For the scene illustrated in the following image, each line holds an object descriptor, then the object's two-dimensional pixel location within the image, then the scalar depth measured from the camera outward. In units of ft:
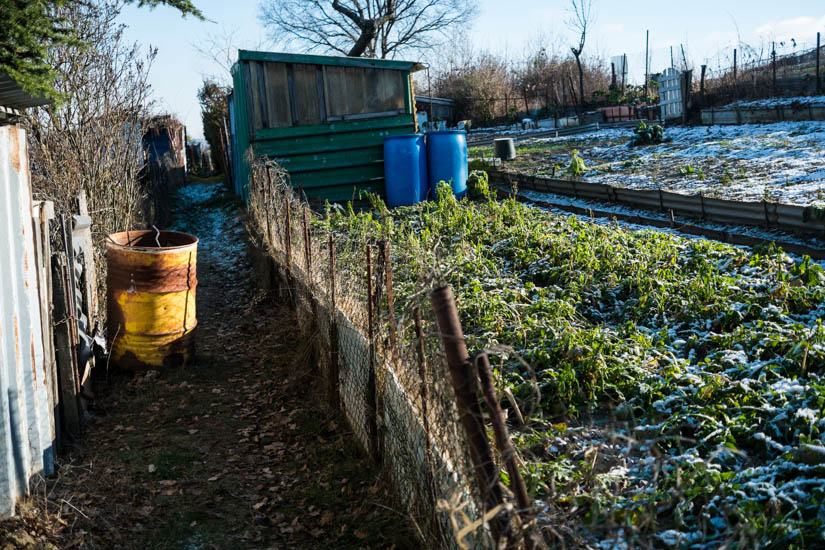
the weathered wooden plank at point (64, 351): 16.98
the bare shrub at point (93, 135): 26.61
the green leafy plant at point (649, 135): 55.72
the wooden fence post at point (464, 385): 7.84
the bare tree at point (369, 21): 126.52
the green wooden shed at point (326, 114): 43.52
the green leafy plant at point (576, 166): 41.97
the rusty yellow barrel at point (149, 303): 21.09
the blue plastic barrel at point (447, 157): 40.93
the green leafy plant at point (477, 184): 39.47
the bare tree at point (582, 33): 128.57
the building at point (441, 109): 120.98
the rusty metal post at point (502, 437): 7.11
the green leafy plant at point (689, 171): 39.12
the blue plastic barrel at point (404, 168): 40.93
